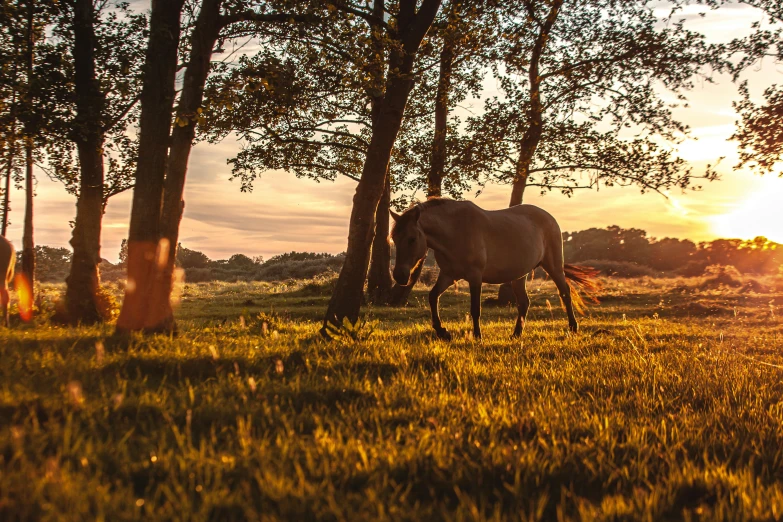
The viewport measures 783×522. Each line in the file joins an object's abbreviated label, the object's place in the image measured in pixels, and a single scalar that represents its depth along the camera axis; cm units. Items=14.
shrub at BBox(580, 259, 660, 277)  5466
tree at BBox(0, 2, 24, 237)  1262
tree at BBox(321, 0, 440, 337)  958
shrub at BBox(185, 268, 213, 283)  5932
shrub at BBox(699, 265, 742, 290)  3307
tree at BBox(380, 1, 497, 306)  2062
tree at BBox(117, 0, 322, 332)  829
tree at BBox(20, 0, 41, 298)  1280
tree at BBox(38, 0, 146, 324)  1304
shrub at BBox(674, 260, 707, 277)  5653
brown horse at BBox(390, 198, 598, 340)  970
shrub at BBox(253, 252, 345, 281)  5647
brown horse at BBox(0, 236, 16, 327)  1200
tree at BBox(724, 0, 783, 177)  1501
